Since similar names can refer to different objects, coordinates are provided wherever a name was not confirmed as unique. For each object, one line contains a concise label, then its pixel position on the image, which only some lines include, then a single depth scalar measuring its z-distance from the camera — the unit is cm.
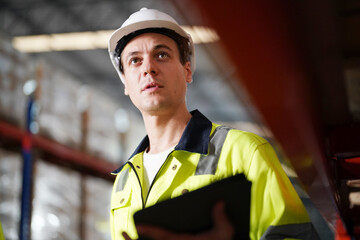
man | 100
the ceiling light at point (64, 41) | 1077
